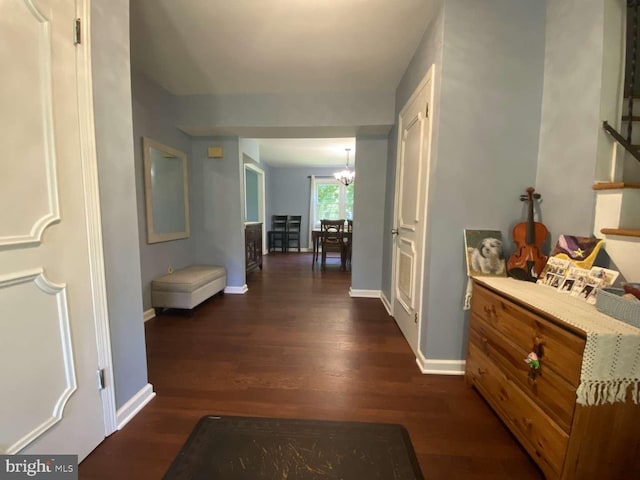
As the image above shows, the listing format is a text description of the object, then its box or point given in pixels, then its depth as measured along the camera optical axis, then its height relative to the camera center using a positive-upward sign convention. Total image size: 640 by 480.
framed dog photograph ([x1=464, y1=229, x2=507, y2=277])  1.56 -0.23
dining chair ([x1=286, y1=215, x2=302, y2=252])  6.95 -0.43
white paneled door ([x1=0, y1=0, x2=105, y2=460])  0.82 -0.12
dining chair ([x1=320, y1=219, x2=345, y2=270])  4.69 -0.42
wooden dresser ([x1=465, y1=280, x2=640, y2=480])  0.87 -0.72
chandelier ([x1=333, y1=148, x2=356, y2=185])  5.83 +0.90
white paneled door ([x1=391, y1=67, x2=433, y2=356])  1.82 +0.05
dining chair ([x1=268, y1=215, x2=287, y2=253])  6.89 -0.52
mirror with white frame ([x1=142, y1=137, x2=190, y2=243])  2.51 +0.23
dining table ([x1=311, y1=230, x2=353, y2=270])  4.69 -0.44
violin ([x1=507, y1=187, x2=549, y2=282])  1.43 -0.19
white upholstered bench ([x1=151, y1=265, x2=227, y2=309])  2.51 -0.77
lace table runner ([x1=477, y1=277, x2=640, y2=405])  0.82 -0.47
